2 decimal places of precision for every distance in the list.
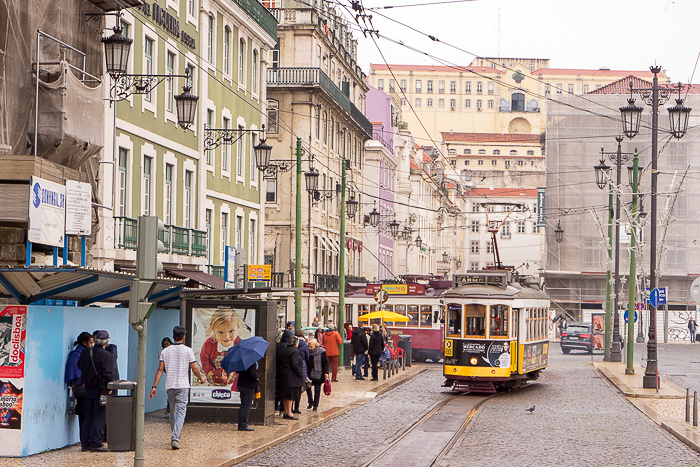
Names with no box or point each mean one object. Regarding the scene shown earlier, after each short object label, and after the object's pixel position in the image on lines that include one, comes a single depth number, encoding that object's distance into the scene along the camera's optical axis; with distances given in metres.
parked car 56.69
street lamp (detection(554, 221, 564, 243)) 59.06
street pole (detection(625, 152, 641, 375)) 33.88
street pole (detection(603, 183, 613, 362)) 47.38
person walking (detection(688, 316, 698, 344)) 69.69
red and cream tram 42.97
